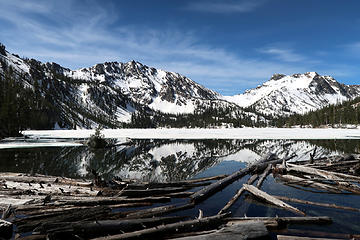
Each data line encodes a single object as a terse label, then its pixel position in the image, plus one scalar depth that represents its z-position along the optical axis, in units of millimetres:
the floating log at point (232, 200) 12066
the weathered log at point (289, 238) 8198
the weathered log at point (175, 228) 8690
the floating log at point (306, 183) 16689
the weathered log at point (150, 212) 10992
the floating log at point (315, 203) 12609
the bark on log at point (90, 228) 8766
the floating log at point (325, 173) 18419
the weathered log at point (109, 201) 12172
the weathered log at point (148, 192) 13773
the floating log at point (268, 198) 12328
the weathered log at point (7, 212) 11138
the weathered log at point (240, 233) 8031
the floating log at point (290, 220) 10234
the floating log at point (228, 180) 14125
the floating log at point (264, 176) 17578
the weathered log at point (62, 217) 9852
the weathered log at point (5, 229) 9500
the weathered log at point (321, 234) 9188
